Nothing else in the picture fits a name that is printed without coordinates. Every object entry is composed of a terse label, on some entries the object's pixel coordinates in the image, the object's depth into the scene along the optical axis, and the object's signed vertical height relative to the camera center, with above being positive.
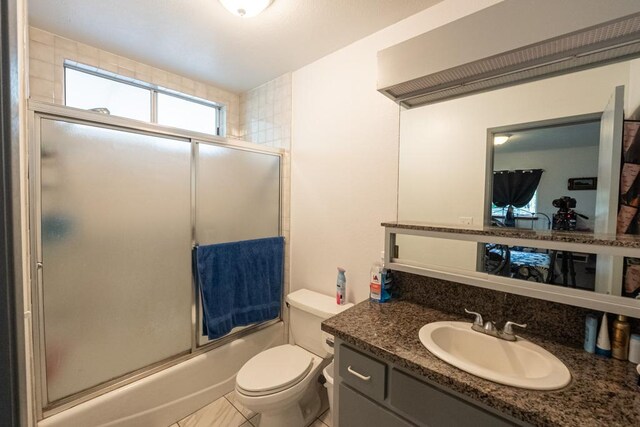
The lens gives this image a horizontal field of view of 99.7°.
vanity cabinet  0.79 -0.63
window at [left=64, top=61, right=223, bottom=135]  1.83 +0.79
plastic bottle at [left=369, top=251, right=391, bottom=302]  1.40 -0.41
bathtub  1.33 -1.09
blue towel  1.72 -0.55
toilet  1.37 -0.93
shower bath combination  1.24 -0.29
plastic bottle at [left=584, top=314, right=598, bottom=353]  0.93 -0.42
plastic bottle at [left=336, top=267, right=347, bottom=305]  1.75 -0.53
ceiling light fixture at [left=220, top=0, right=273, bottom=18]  1.32 +0.99
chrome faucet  1.03 -0.48
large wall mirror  0.96 +0.15
